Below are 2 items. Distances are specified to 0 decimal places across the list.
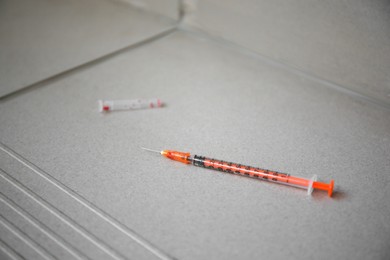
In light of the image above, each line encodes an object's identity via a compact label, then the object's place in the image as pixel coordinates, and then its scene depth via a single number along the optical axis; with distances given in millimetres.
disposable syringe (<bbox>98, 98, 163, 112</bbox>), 395
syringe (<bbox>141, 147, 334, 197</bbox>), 334
